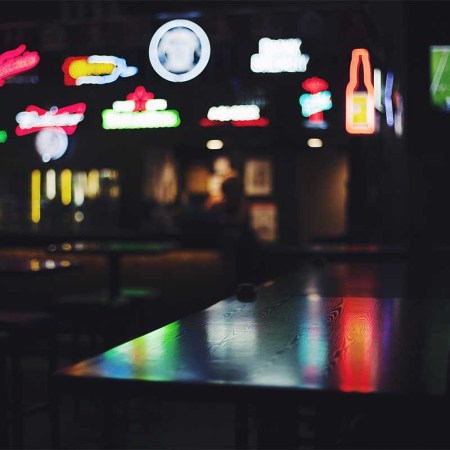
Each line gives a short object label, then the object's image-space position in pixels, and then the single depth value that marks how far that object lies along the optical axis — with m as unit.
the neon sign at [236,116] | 8.33
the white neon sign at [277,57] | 7.86
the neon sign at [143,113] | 8.37
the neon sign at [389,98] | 8.96
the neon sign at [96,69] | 8.48
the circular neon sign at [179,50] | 8.23
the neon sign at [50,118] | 8.76
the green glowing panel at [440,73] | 9.39
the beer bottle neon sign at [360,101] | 7.93
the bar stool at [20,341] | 4.33
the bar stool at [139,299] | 6.30
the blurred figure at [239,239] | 6.23
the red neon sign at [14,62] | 9.06
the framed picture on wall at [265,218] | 13.30
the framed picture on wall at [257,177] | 13.41
